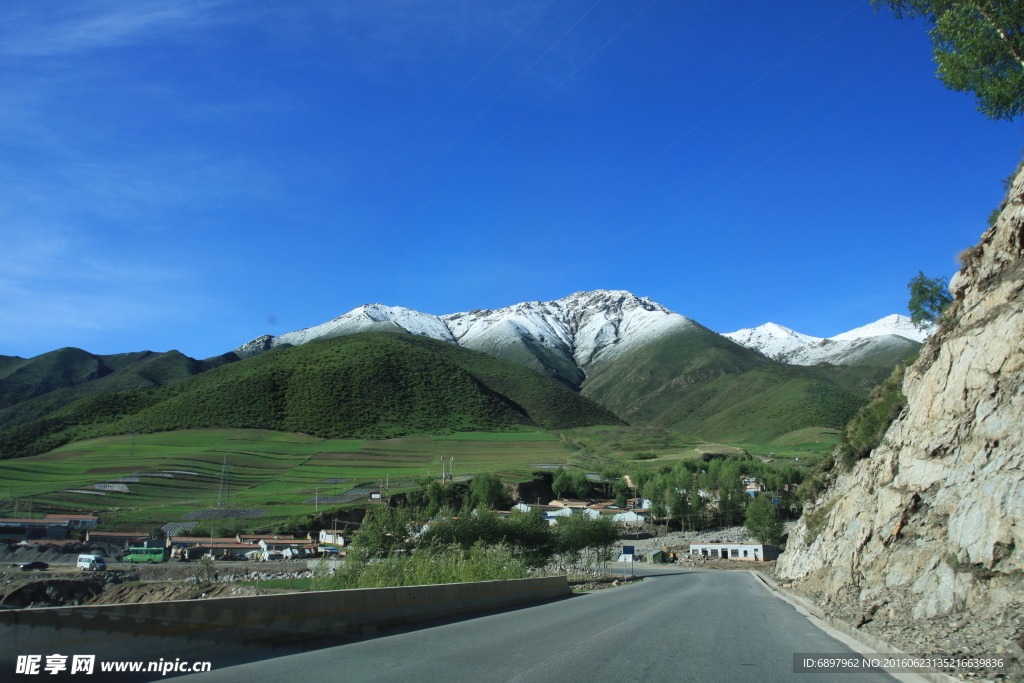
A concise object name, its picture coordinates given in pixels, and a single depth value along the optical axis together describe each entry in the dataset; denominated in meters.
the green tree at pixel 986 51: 17.90
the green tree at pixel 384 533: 32.50
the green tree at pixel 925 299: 38.38
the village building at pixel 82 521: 74.94
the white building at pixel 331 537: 76.00
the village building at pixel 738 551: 84.25
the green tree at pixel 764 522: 87.56
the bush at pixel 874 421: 24.30
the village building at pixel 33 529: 69.88
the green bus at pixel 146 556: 57.81
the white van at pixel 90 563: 47.88
